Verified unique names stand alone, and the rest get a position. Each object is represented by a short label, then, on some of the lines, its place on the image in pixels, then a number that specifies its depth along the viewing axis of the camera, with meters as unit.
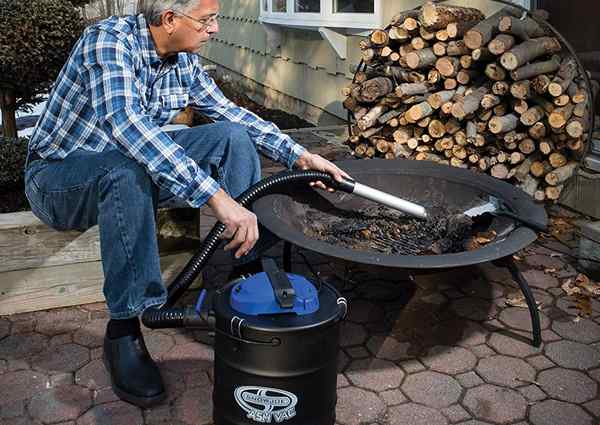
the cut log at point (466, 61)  4.02
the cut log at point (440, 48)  4.13
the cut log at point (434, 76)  4.16
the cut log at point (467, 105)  3.87
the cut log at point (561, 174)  3.83
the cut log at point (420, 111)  4.10
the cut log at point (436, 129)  4.14
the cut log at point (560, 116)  3.64
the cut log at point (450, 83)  4.13
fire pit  2.08
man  2.08
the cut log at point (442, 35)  4.10
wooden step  2.73
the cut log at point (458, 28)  4.08
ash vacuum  1.60
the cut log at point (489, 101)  3.84
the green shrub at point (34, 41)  3.49
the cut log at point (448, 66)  4.08
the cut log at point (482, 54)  3.89
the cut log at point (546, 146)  3.82
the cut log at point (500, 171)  3.93
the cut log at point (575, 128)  3.63
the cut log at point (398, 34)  4.30
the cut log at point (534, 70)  3.73
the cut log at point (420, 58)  4.15
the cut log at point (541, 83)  3.70
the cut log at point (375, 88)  4.35
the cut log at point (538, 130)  3.78
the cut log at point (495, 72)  3.82
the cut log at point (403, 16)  4.32
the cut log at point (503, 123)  3.81
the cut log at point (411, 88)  4.18
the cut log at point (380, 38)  4.40
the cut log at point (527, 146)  3.86
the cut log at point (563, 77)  3.67
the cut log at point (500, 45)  3.74
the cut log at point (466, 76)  4.06
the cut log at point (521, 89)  3.73
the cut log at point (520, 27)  3.82
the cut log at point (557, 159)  3.83
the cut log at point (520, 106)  3.79
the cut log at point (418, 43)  4.22
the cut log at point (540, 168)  3.88
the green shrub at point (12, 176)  3.60
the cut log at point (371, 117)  4.42
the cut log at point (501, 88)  3.81
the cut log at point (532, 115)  3.75
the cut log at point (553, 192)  3.90
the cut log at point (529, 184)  3.94
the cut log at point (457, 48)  4.04
